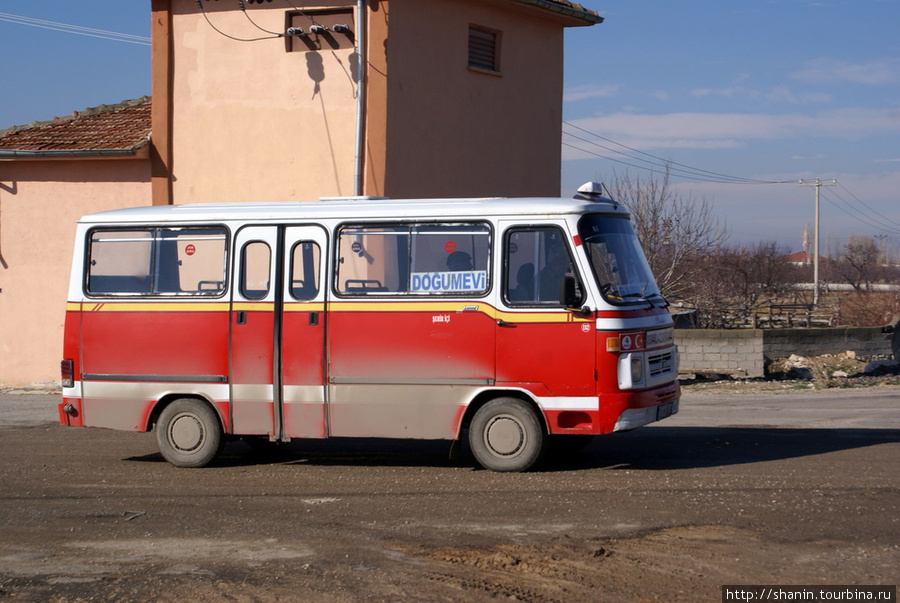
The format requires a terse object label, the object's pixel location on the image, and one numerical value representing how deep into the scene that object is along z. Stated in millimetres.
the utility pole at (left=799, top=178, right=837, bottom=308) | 55762
